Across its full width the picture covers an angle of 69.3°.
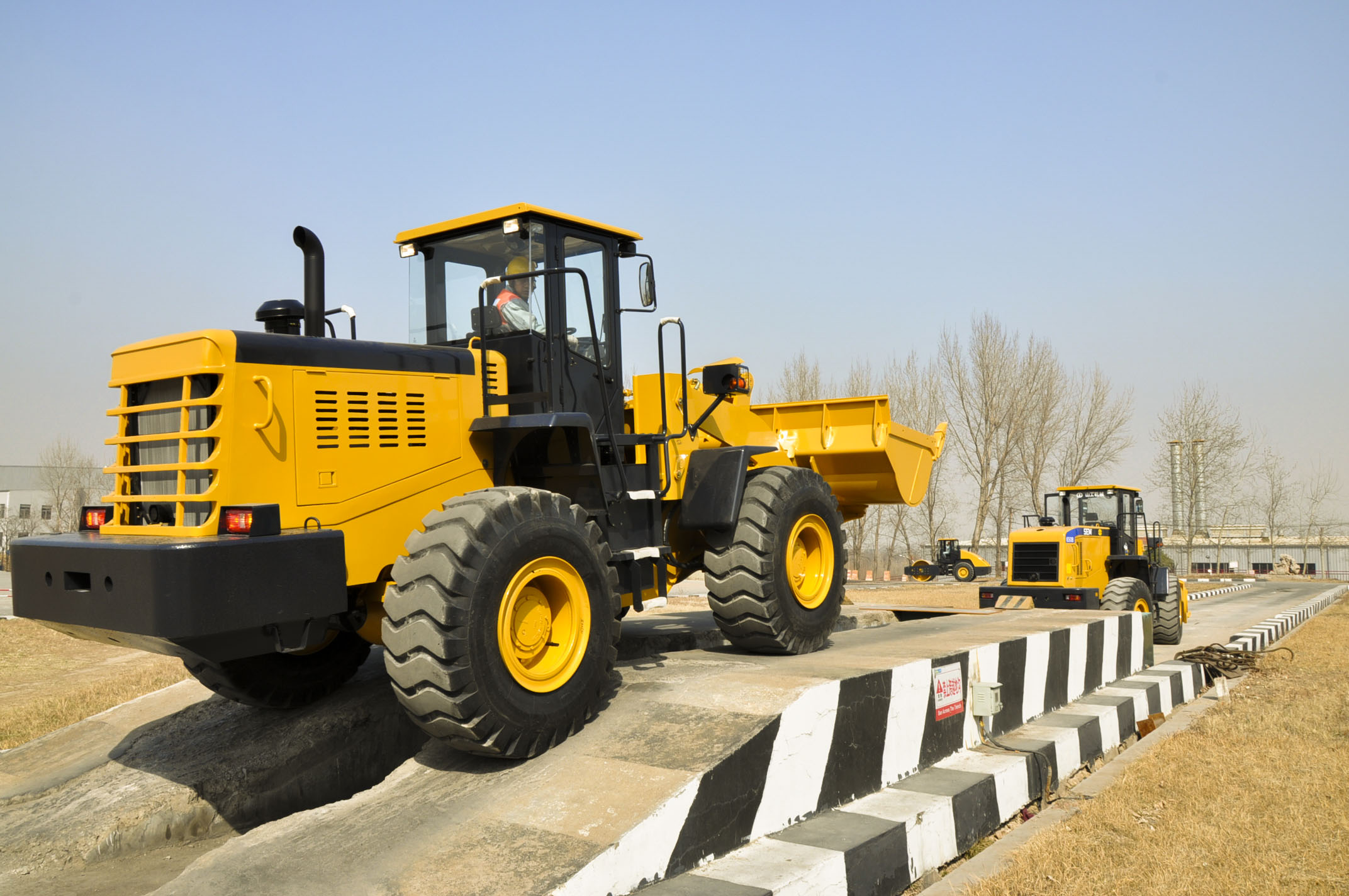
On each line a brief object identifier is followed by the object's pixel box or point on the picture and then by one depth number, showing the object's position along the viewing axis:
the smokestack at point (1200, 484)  44.38
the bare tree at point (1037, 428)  43.41
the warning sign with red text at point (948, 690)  5.70
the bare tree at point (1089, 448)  44.44
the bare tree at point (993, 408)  43.38
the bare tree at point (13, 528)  49.75
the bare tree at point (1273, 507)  49.12
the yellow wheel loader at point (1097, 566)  14.18
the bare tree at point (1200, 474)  44.12
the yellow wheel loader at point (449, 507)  4.19
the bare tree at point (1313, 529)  46.62
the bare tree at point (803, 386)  43.06
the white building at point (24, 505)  51.97
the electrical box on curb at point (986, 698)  5.96
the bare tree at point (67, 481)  54.41
